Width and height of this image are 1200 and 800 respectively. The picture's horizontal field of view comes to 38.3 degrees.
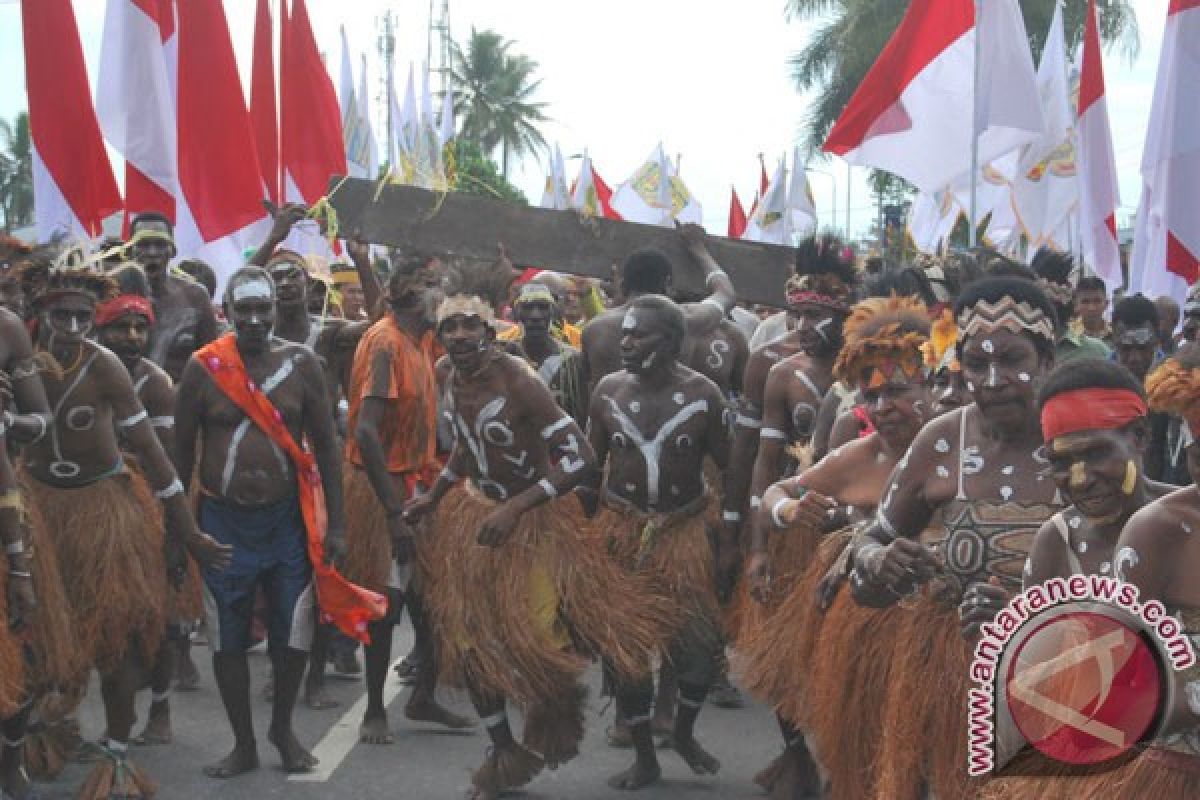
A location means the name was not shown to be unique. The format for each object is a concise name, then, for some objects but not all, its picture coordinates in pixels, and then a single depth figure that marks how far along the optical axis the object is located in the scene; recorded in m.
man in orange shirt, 7.63
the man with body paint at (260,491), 7.00
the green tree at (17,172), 81.94
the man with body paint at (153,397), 7.49
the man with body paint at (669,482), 7.05
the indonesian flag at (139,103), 11.03
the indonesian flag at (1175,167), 10.37
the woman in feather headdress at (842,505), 5.16
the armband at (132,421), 6.70
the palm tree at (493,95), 84.62
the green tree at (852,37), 38.88
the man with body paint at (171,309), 9.12
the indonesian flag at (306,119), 14.32
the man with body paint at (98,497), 6.68
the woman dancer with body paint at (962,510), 4.60
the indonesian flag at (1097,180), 12.84
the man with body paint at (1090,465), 3.78
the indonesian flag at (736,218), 28.83
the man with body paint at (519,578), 6.61
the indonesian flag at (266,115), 14.07
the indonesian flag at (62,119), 10.80
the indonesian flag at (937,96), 11.47
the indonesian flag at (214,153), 11.30
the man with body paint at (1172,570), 3.45
